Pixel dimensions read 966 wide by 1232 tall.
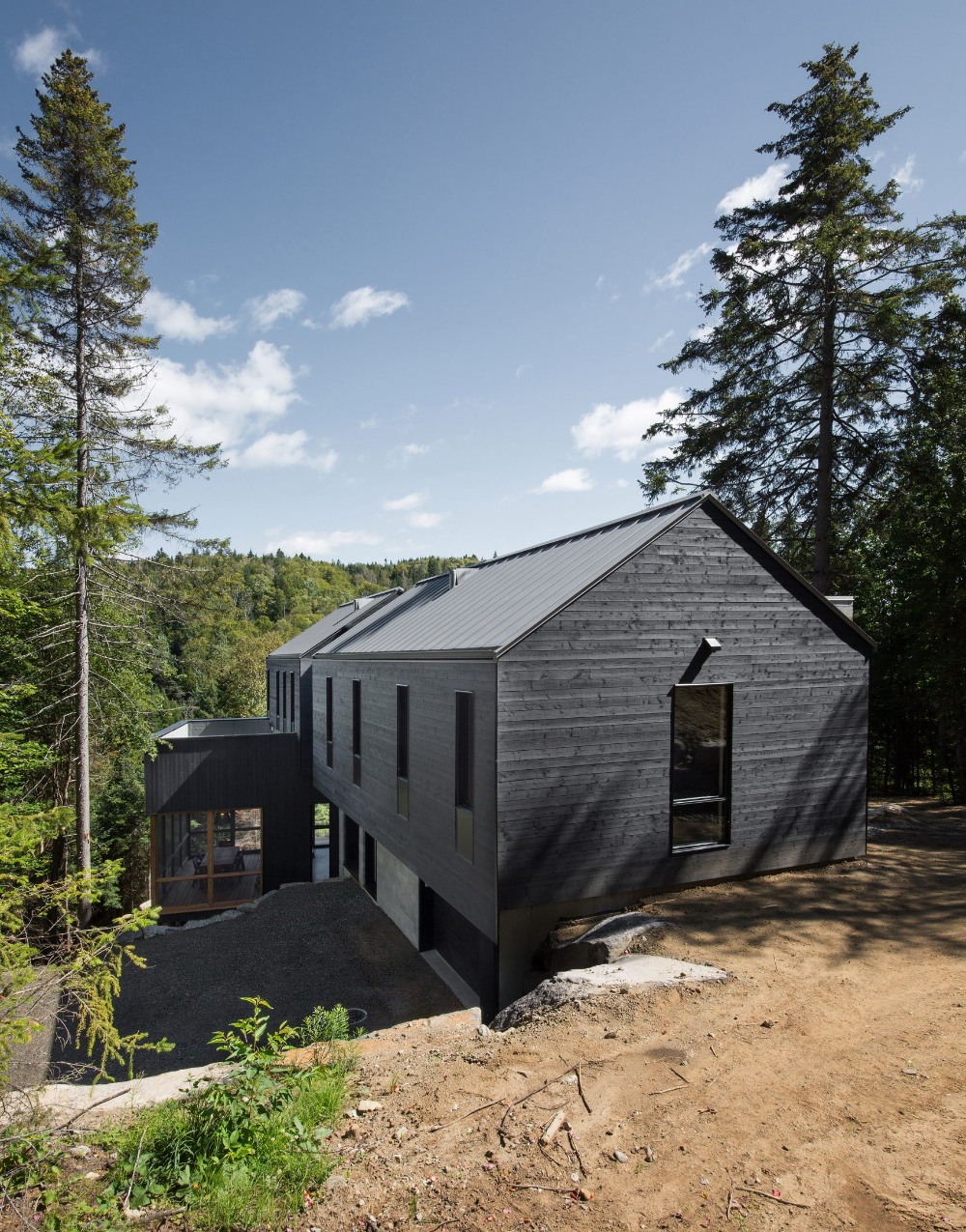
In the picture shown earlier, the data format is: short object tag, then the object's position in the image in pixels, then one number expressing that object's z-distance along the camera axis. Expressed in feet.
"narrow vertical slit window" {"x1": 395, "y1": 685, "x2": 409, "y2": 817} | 35.55
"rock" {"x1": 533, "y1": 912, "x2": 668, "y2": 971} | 22.12
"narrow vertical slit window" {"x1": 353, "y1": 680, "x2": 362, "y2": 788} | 43.96
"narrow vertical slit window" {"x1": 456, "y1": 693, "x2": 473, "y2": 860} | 27.45
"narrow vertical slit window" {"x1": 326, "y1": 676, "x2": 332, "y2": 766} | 51.80
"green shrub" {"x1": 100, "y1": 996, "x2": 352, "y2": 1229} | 11.69
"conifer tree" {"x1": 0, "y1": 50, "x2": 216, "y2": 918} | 41.04
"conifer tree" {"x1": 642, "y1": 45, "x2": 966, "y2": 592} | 48.01
